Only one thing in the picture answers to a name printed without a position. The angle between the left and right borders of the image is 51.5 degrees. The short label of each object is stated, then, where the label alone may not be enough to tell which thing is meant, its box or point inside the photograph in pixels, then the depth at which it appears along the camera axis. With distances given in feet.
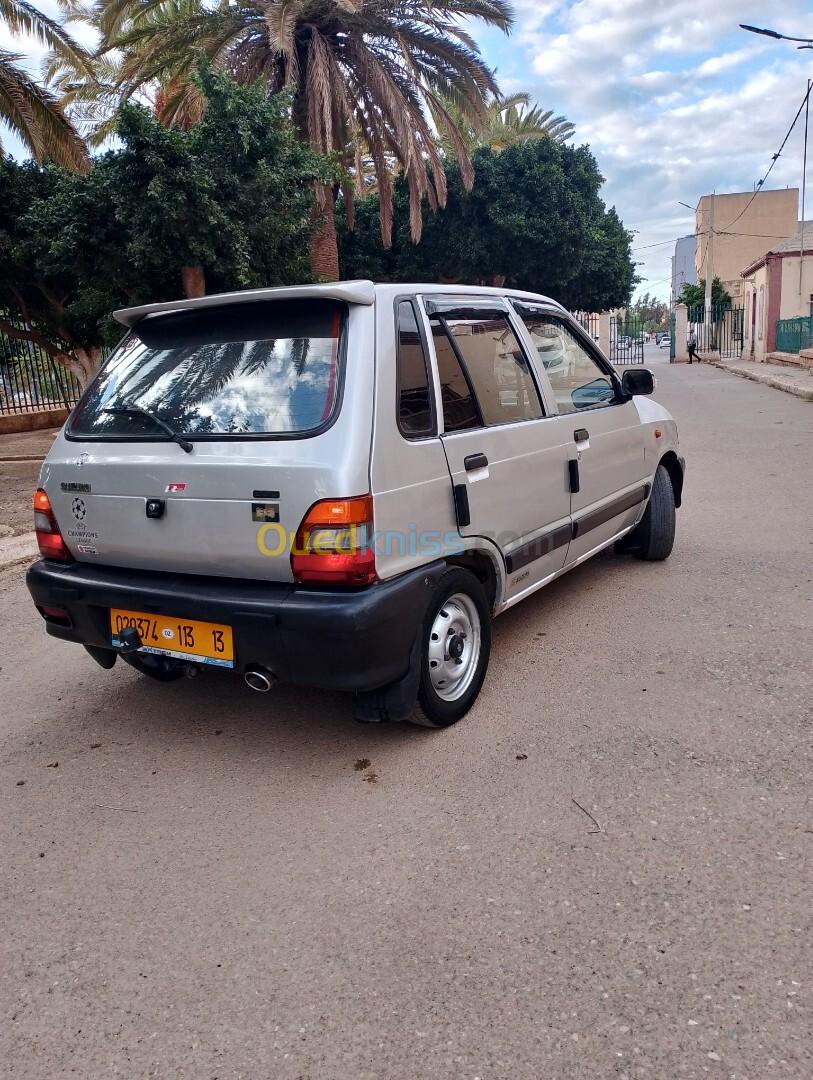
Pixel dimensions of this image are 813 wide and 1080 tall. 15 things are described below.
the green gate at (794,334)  93.20
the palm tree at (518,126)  86.12
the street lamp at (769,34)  50.80
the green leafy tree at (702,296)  184.65
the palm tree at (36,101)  46.19
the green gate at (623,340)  143.84
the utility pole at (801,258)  111.75
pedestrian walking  132.38
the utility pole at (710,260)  137.28
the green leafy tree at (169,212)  33.78
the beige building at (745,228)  223.10
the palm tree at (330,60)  46.24
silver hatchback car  9.78
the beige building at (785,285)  112.47
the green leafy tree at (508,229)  76.02
